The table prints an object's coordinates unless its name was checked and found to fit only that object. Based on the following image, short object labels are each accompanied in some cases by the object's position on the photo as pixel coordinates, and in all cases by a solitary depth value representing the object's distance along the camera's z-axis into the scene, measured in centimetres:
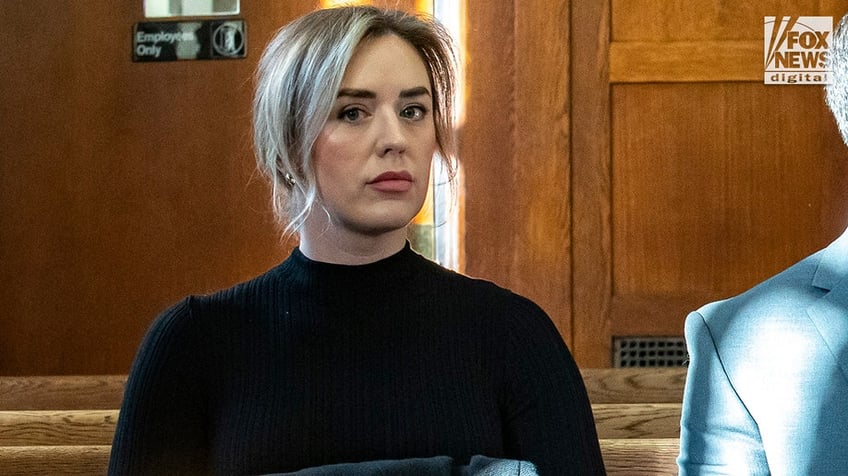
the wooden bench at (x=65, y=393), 506
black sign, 607
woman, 295
